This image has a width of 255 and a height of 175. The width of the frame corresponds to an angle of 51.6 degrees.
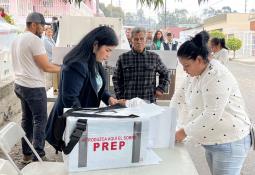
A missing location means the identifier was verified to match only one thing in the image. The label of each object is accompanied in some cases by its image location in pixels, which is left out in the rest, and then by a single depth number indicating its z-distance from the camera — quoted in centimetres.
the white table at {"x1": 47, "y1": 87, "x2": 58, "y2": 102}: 248
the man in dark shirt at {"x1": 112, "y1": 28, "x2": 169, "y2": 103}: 211
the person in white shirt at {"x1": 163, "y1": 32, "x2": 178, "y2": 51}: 564
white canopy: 360
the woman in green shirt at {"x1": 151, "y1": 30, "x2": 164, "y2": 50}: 535
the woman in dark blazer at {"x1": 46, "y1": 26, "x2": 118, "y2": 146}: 140
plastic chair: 130
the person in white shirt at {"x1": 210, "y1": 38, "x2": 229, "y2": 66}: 435
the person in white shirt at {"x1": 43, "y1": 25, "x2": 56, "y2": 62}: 375
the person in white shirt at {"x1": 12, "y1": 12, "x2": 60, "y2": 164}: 214
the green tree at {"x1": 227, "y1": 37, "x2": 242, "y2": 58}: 1851
